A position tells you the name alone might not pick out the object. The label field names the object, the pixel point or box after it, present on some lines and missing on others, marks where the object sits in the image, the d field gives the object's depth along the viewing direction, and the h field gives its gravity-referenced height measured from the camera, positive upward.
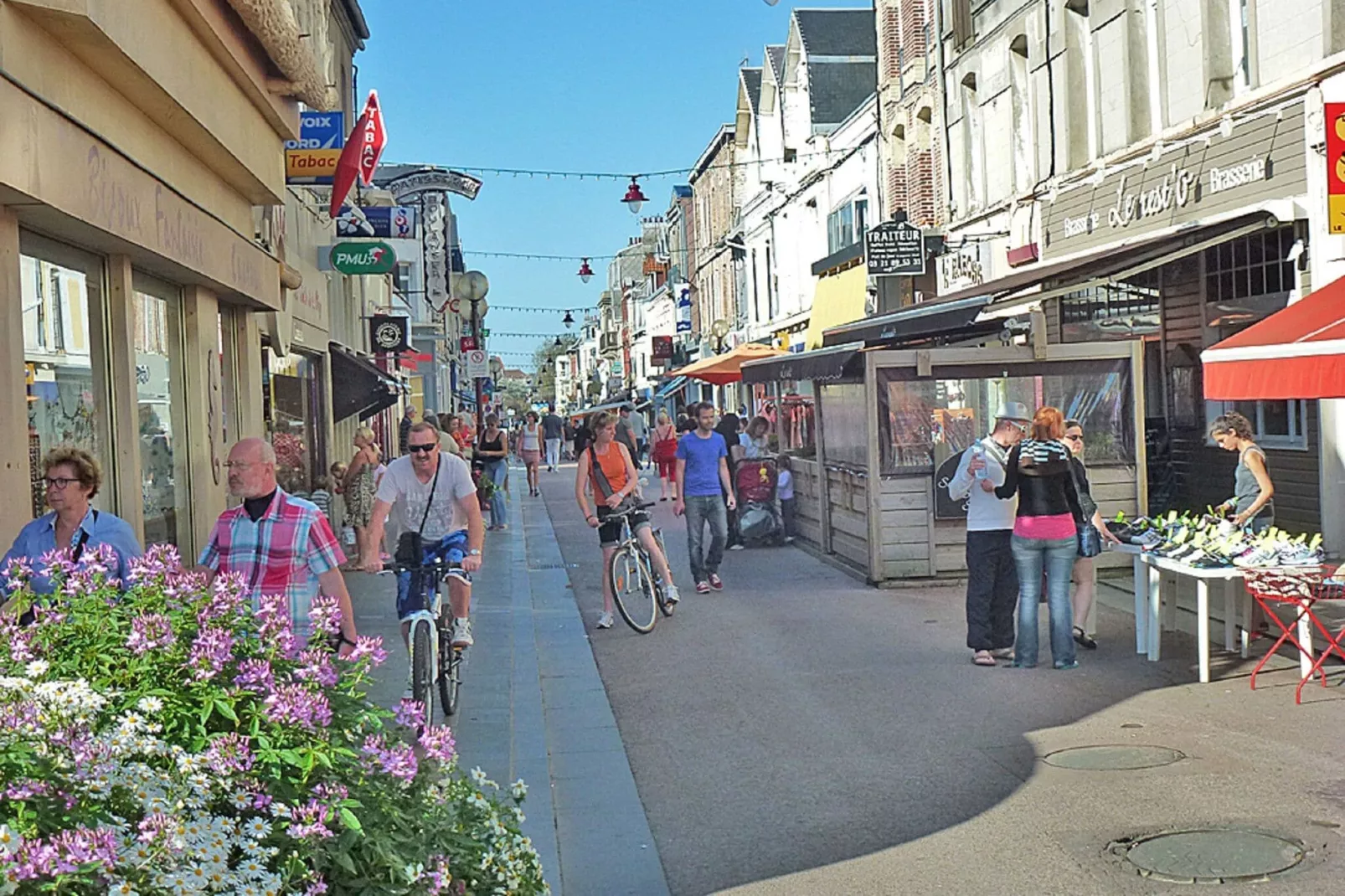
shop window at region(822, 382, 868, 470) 14.43 -0.18
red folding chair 8.12 -1.12
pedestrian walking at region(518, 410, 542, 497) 31.11 -0.67
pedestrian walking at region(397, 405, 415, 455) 23.20 -0.04
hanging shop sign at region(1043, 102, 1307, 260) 14.38 +2.35
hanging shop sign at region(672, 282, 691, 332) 64.06 +4.73
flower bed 2.77 -0.69
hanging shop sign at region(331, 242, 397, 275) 19.41 +2.24
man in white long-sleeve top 9.79 -0.98
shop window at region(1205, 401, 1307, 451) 14.80 -0.31
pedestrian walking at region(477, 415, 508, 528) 21.95 -0.52
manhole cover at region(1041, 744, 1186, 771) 6.99 -1.75
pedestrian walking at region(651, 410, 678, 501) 26.31 -0.65
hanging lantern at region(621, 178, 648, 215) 31.84 +4.74
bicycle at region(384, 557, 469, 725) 7.95 -1.24
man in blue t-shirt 13.80 -0.73
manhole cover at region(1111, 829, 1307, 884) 5.34 -1.74
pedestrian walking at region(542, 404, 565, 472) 42.00 -0.51
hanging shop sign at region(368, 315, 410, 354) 28.30 +1.77
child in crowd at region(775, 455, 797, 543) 17.84 -1.00
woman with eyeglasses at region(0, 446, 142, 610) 5.82 -0.34
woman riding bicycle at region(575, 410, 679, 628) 12.02 -0.62
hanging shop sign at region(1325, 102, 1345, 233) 10.39 +1.58
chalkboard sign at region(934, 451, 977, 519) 13.30 -0.84
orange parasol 25.47 +0.79
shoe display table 8.84 -1.31
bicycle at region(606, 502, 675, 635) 11.61 -1.34
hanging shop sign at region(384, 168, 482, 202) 32.22 +5.36
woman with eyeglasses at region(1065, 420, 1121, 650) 9.59 -1.00
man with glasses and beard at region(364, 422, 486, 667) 8.62 -0.49
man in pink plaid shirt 6.04 -0.45
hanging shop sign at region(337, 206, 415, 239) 21.00 +2.97
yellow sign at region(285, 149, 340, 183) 15.94 +2.88
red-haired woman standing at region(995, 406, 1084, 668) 9.34 -0.80
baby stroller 17.92 -1.13
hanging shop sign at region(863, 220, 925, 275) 25.12 +2.67
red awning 7.10 +0.18
